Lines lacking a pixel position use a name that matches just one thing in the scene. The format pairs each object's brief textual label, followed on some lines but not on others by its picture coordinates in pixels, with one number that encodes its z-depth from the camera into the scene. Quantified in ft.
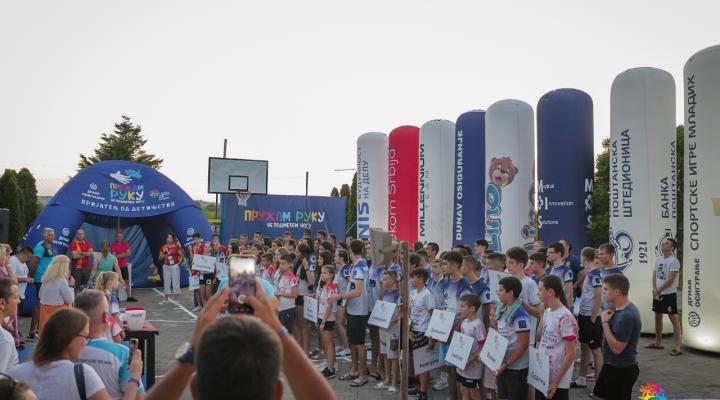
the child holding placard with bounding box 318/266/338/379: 25.93
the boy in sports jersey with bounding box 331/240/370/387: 25.22
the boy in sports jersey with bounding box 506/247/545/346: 19.54
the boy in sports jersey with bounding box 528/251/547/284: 22.79
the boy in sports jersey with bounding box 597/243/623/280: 25.15
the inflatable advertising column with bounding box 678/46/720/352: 29.14
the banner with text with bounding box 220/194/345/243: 76.89
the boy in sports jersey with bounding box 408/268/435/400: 22.16
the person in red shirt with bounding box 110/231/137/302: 51.49
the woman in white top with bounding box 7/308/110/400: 9.25
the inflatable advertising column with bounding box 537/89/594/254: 39.32
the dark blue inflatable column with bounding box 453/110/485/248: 48.37
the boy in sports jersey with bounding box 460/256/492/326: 20.45
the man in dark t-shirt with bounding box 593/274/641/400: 15.85
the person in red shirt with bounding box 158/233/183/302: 52.90
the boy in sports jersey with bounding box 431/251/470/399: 21.53
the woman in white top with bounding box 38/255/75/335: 25.02
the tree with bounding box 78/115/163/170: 171.16
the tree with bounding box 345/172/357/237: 121.39
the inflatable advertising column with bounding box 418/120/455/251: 53.01
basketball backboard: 75.97
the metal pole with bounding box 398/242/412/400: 17.29
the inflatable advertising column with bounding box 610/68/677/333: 33.81
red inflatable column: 57.26
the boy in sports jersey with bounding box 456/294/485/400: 18.62
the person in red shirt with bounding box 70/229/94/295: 43.45
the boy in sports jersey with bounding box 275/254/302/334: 27.43
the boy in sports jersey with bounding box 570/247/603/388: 23.97
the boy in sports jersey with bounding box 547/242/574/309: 24.95
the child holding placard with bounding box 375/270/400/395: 23.66
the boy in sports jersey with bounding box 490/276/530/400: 16.79
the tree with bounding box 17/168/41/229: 86.79
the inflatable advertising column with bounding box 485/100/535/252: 43.19
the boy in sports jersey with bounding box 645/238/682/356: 30.12
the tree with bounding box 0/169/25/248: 76.43
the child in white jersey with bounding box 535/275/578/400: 15.64
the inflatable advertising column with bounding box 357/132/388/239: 59.67
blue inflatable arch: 48.57
